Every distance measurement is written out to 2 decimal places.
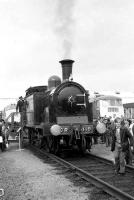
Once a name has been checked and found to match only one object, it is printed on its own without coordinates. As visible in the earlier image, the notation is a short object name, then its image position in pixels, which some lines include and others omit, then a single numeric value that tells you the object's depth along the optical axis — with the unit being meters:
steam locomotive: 12.84
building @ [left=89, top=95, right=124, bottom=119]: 32.75
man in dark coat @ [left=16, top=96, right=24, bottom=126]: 18.31
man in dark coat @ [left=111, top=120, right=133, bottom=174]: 9.31
